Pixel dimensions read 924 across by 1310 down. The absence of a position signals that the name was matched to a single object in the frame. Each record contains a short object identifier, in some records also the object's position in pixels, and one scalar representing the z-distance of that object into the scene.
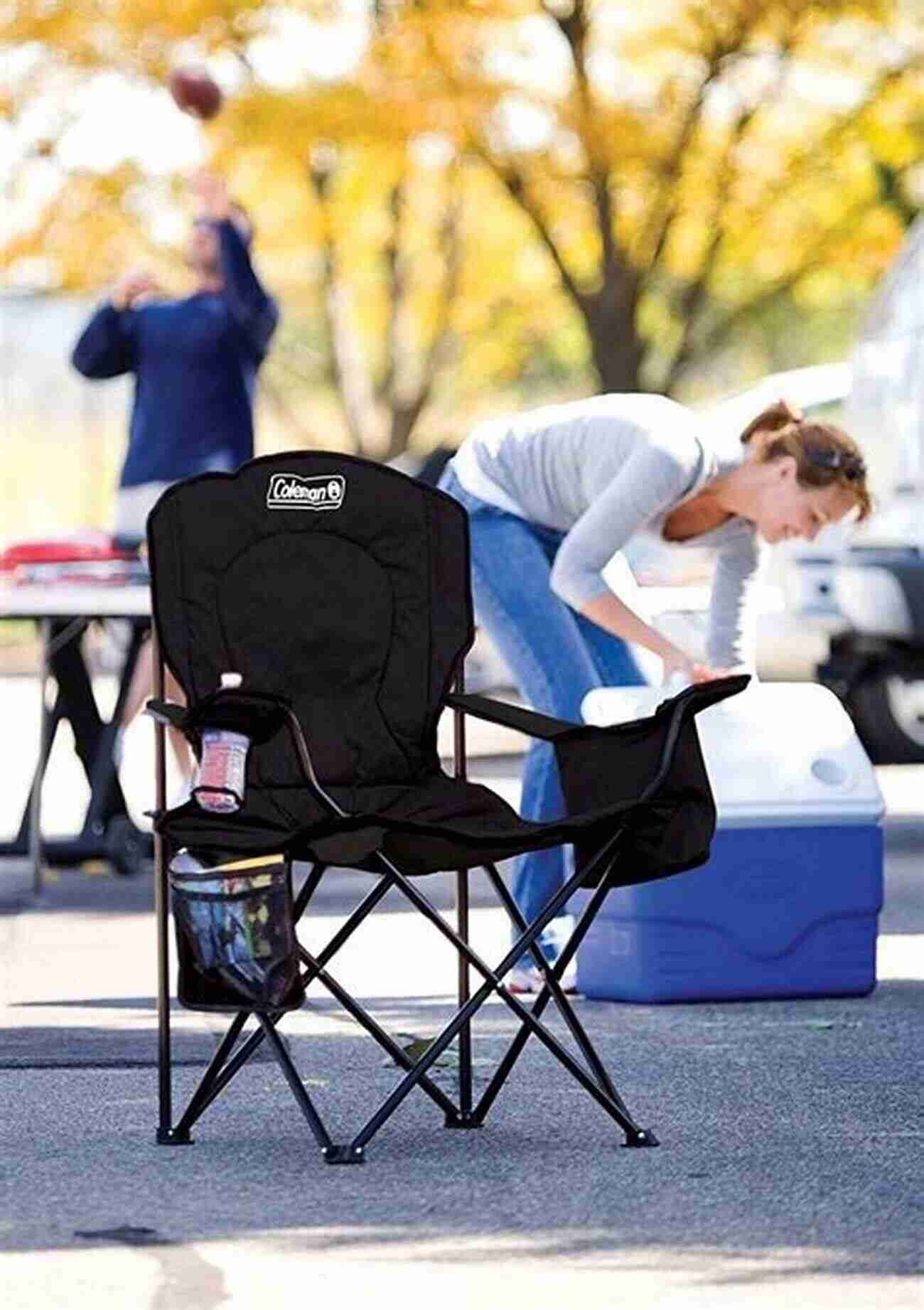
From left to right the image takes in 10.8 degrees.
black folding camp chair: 8.16
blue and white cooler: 10.99
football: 15.89
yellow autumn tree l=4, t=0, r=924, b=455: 30.39
